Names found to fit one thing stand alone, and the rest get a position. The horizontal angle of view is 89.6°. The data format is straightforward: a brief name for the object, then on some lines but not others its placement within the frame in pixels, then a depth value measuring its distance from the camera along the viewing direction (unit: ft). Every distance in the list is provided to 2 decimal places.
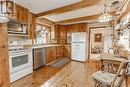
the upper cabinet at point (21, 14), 6.42
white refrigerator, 11.70
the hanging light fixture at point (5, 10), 2.74
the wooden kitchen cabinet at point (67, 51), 13.44
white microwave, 6.07
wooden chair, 3.31
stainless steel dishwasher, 8.19
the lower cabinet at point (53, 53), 10.34
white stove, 5.87
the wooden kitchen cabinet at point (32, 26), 8.11
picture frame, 19.48
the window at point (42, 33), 10.56
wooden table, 4.91
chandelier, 5.18
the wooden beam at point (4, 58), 3.16
